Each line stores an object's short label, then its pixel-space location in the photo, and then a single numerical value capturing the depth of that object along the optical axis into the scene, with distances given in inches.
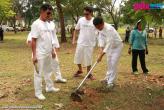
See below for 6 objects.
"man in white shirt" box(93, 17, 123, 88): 199.3
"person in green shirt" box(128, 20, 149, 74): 257.7
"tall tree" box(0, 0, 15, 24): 735.2
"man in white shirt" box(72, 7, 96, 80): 226.7
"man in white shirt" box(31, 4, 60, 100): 177.7
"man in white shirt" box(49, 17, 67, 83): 198.2
